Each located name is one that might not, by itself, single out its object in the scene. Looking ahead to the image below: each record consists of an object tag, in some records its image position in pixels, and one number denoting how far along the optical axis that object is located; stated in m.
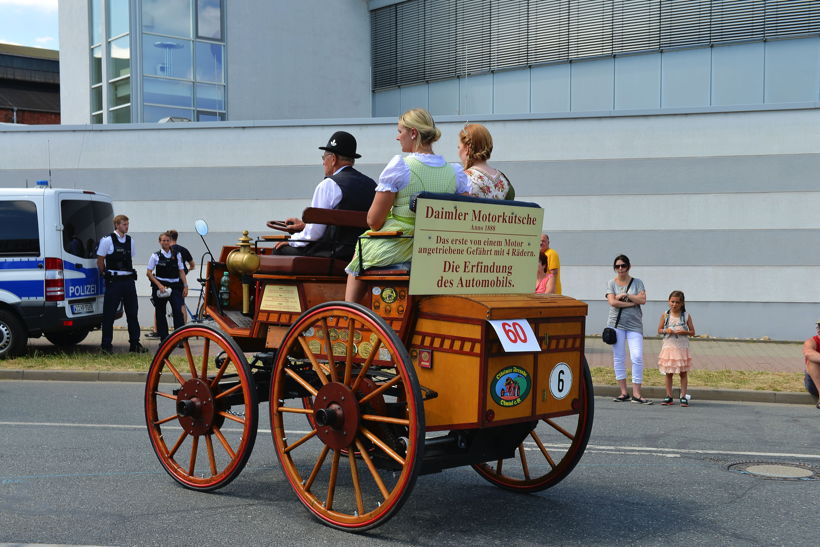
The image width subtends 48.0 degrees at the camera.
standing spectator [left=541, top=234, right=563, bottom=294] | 11.90
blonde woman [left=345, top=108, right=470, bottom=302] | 5.03
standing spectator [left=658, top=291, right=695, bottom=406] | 10.41
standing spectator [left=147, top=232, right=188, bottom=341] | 14.41
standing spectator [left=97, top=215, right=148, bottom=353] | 13.18
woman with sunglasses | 10.63
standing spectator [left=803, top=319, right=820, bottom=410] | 10.23
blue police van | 12.76
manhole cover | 6.50
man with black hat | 5.70
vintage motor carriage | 4.65
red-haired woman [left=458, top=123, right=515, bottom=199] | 5.34
